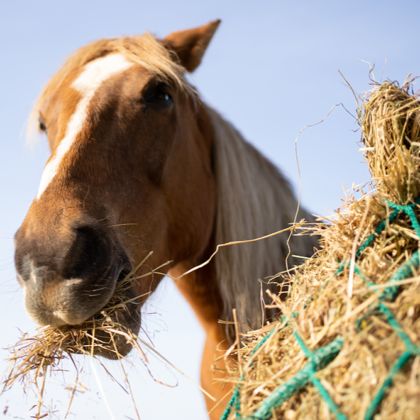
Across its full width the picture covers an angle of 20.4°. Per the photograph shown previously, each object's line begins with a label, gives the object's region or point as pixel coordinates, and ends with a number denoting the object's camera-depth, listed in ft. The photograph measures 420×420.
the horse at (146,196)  7.40
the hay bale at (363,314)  4.48
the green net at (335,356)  4.28
